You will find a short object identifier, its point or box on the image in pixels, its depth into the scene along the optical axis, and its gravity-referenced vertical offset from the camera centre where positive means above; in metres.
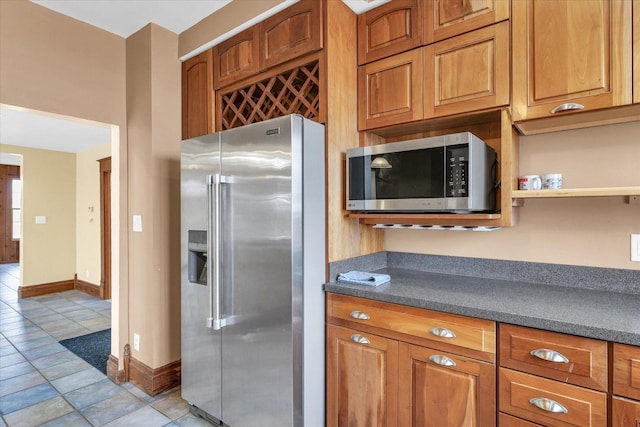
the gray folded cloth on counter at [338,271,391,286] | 1.83 -0.37
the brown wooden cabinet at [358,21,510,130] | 1.65 +0.69
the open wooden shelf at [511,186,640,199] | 1.41 +0.08
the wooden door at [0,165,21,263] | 7.95 +0.04
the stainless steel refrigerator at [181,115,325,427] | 1.73 -0.32
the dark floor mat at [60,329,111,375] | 3.00 -1.29
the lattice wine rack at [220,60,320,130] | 2.01 +0.75
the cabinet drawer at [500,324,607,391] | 1.19 -0.53
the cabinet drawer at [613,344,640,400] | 1.13 -0.54
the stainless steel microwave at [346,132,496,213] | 1.61 +0.18
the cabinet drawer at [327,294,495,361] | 1.43 -0.52
